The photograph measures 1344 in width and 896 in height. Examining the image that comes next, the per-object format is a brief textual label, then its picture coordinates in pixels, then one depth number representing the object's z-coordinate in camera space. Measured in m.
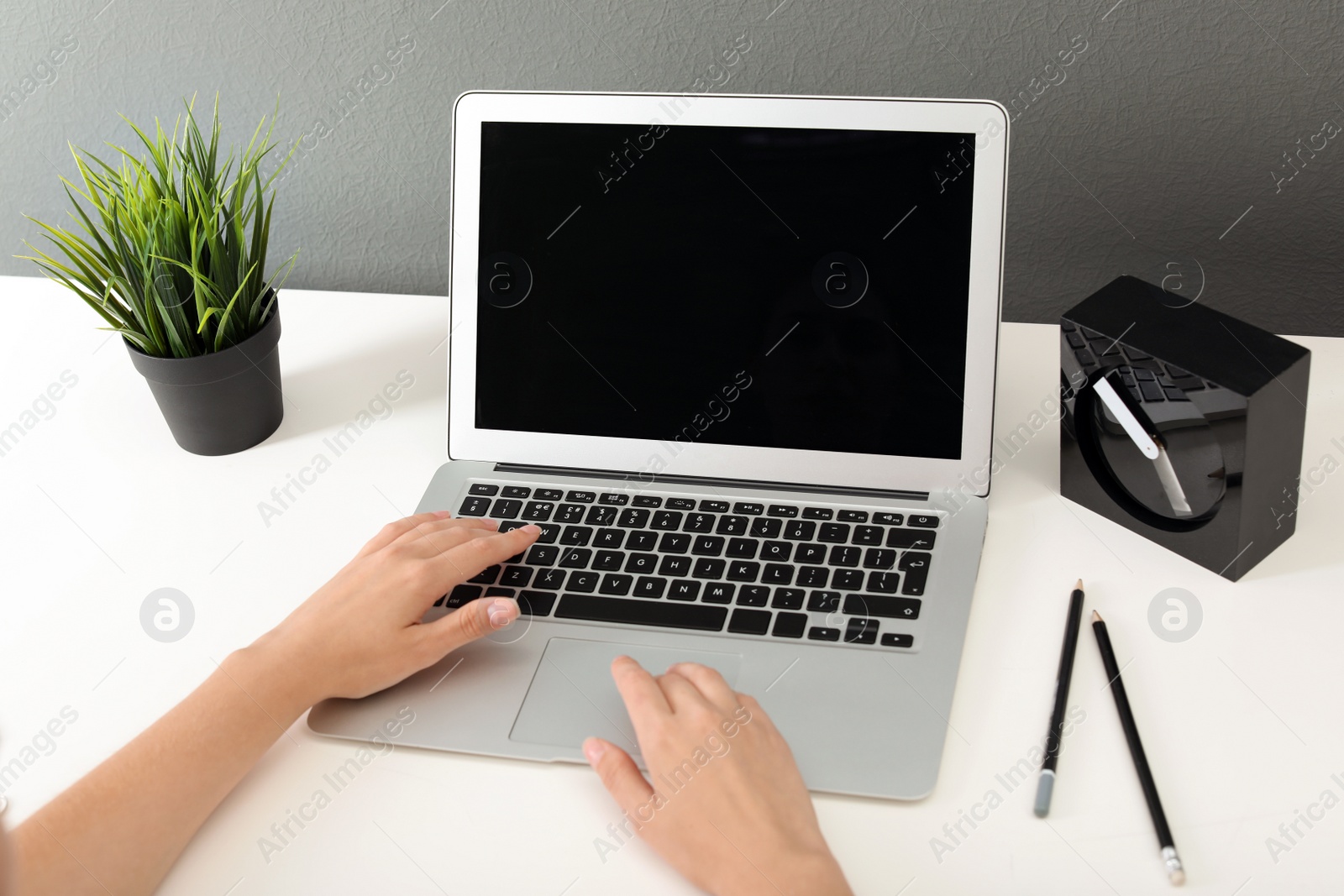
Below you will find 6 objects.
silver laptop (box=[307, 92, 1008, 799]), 0.72
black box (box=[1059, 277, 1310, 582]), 0.70
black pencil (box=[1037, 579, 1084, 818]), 0.59
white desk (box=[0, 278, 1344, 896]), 0.58
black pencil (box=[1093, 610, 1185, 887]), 0.55
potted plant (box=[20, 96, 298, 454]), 0.86
